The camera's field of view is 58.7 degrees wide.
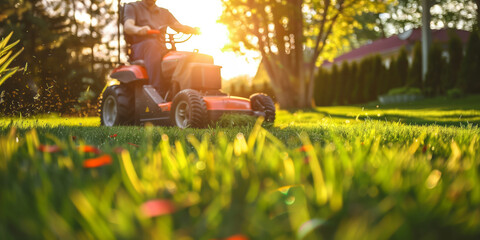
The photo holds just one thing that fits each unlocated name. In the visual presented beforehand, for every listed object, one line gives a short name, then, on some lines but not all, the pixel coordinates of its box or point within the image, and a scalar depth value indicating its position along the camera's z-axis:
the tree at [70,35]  13.30
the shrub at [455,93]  12.14
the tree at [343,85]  20.33
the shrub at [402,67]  17.61
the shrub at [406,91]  14.38
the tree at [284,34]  13.48
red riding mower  5.26
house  28.50
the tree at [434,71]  14.48
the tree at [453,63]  13.95
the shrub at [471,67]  12.97
